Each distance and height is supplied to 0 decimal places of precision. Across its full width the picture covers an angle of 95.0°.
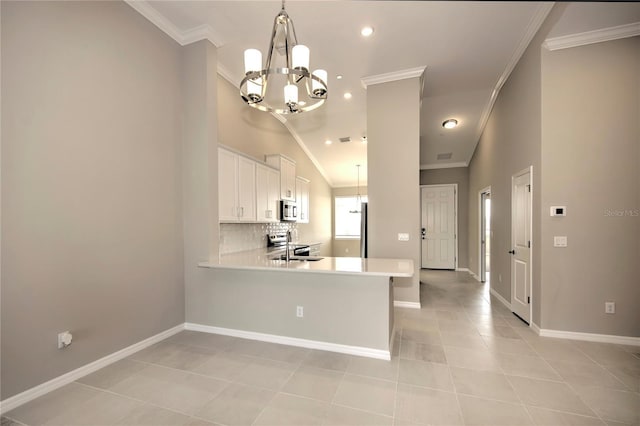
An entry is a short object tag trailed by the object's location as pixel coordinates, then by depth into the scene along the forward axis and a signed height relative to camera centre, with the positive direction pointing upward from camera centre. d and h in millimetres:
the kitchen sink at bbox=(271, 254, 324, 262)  3367 -503
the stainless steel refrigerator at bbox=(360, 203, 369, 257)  5020 -242
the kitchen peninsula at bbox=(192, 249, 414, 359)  2777 -899
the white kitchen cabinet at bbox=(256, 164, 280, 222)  4610 +390
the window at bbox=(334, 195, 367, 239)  9445 -74
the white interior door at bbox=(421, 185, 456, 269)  7605 -283
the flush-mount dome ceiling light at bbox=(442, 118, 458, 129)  5859 +1875
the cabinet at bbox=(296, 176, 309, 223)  6423 +403
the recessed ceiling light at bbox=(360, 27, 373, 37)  3258 +2075
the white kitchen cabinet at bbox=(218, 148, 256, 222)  3779 +397
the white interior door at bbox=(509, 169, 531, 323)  3650 -392
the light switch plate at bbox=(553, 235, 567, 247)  3213 -286
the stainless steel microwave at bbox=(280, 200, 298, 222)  5418 +97
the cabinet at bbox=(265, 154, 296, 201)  5406 +837
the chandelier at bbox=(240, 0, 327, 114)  2242 +1123
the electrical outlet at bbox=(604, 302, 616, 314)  3090 -978
